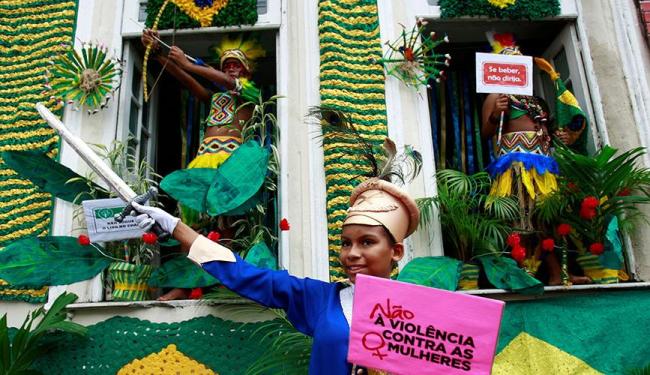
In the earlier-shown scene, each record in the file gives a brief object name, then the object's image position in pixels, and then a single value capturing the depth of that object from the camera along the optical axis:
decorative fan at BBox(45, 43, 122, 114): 4.67
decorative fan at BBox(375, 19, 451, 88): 4.77
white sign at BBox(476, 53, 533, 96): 4.62
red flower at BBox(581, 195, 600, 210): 4.21
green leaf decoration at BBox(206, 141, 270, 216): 4.22
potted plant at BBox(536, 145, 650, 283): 4.27
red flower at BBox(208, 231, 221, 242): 4.03
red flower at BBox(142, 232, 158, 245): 3.86
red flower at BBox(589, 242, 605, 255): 4.32
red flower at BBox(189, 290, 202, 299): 4.23
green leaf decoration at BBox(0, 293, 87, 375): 3.76
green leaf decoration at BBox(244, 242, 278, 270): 4.10
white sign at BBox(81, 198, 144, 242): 4.13
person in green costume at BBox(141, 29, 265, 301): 4.67
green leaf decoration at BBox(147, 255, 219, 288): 4.20
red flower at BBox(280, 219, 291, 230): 4.20
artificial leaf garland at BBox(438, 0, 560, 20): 5.07
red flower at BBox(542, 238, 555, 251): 4.29
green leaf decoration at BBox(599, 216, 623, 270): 4.30
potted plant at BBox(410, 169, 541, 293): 4.18
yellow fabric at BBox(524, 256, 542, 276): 4.45
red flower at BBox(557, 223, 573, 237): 4.32
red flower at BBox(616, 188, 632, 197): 4.42
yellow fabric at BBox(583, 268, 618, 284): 4.30
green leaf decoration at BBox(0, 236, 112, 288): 4.02
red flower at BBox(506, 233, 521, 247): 4.22
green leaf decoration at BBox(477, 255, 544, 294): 4.13
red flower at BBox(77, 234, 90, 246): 4.15
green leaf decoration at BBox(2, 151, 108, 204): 4.25
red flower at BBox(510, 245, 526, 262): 4.21
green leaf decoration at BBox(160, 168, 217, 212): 4.23
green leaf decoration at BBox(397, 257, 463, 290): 4.02
